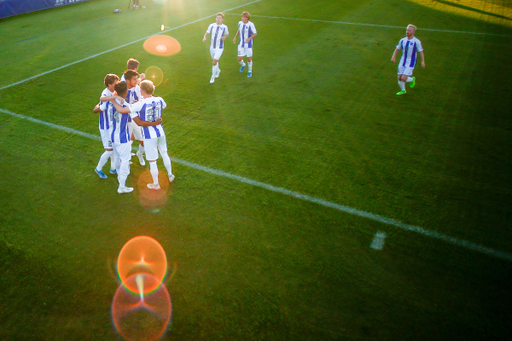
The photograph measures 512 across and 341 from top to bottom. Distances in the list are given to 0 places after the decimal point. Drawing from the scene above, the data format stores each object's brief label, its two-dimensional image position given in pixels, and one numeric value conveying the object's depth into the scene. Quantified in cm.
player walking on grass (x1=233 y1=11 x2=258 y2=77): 1129
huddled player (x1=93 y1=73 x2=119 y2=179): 595
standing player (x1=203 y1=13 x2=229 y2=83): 1072
